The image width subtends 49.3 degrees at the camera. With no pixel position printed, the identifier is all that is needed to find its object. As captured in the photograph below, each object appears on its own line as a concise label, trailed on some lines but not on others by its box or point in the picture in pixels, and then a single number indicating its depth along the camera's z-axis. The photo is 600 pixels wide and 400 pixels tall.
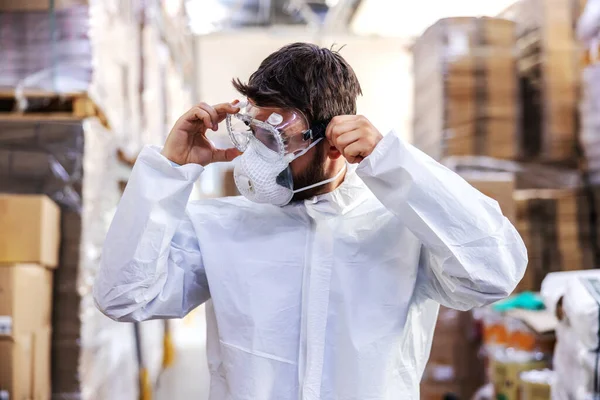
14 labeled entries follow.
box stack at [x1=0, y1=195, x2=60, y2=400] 2.10
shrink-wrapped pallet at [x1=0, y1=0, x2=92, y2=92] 2.47
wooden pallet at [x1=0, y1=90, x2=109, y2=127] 2.47
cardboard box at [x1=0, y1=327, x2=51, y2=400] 2.10
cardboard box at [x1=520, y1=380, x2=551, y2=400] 2.71
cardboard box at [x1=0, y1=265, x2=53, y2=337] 2.09
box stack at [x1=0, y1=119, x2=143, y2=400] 2.46
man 1.27
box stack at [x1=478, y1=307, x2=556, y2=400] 2.74
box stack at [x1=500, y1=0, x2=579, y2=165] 4.09
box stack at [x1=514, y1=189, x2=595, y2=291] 3.91
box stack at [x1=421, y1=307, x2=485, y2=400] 3.69
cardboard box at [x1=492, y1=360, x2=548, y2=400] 2.88
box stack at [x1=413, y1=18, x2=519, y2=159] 3.90
